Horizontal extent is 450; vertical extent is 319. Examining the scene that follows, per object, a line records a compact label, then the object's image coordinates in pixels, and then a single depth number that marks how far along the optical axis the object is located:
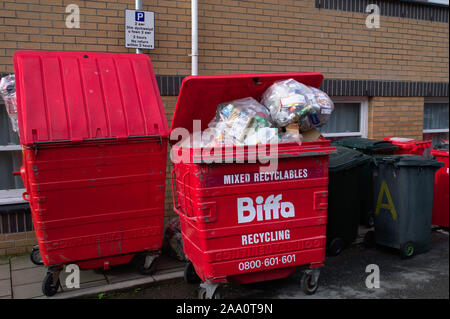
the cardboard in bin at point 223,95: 3.34
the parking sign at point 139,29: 4.80
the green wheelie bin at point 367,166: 5.47
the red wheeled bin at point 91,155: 3.45
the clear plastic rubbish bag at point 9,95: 3.79
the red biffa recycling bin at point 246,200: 3.23
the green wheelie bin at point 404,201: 4.65
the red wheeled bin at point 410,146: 5.65
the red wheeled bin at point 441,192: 5.71
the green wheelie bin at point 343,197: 4.61
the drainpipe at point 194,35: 5.02
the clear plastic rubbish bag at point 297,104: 3.35
